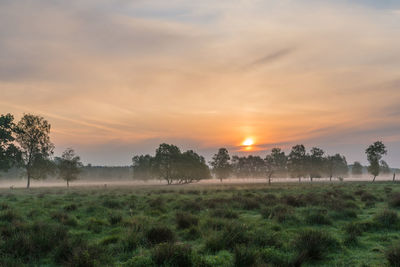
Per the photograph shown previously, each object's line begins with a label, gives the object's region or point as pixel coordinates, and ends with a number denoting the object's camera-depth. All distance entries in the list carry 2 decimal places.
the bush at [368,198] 19.69
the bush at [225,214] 12.90
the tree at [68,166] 65.69
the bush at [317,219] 11.39
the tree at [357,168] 178.45
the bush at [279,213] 11.93
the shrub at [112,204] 17.90
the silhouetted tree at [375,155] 76.56
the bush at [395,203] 15.99
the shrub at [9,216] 11.69
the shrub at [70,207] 16.22
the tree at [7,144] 47.91
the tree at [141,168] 136.50
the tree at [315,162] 116.31
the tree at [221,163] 128.25
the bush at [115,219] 11.75
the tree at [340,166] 162.02
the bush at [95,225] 10.41
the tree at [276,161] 142.50
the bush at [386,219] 10.46
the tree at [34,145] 54.41
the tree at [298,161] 115.00
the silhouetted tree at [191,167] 91.19
